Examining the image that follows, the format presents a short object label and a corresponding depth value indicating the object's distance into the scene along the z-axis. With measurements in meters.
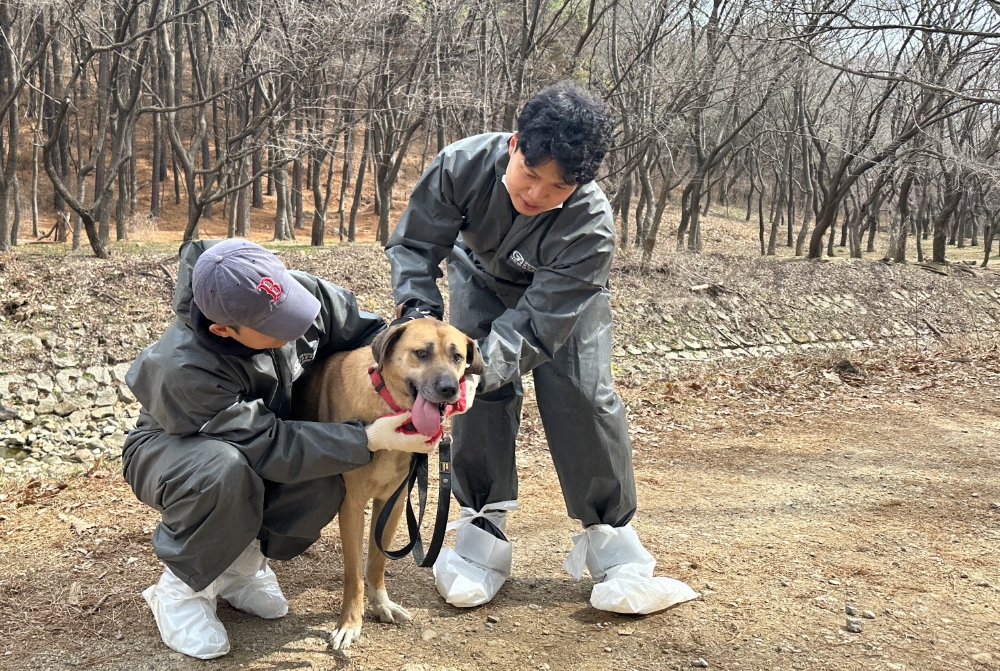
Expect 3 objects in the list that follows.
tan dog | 2.77
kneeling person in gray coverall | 2.69
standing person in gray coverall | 3.24
